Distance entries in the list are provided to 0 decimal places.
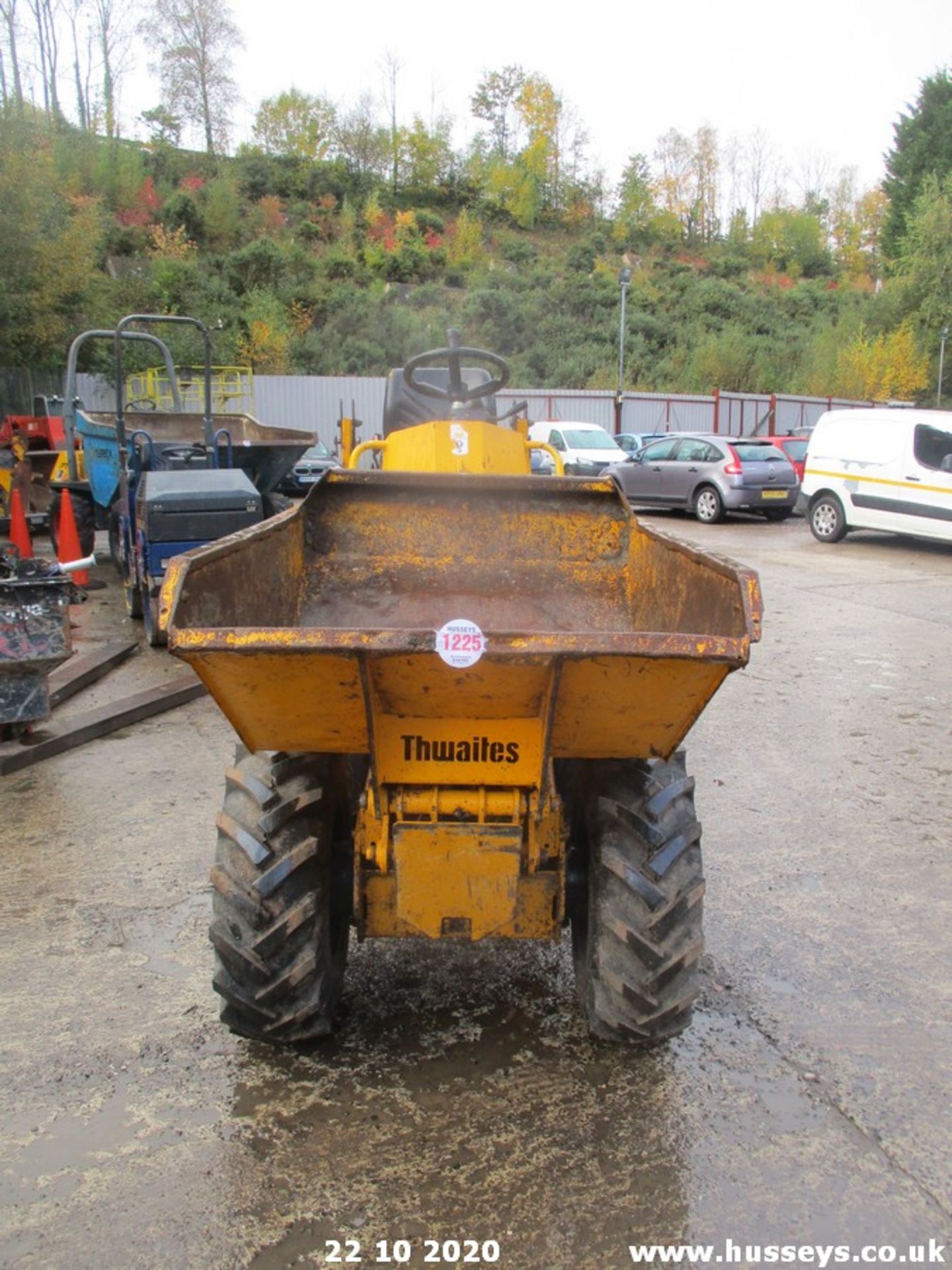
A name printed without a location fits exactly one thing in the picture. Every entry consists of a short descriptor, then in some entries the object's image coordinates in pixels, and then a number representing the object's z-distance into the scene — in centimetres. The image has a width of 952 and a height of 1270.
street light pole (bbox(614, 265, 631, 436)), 2895
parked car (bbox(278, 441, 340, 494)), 1744
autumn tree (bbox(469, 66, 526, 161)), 7300
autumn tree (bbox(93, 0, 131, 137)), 4984
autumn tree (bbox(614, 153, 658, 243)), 6775
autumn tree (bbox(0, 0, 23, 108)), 3853
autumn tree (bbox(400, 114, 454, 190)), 6625
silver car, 1692
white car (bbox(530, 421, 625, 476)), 2130
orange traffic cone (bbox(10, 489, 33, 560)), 980
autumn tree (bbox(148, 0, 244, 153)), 5775
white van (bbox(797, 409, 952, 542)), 1312
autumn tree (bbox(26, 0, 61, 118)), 4541
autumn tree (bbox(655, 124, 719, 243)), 7212
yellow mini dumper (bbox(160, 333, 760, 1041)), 237
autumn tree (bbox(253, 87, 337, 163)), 6406
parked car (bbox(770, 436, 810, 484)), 1909
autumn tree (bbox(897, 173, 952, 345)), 4159
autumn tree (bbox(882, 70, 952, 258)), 5938
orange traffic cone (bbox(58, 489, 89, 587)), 1001
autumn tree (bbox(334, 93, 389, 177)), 6444
